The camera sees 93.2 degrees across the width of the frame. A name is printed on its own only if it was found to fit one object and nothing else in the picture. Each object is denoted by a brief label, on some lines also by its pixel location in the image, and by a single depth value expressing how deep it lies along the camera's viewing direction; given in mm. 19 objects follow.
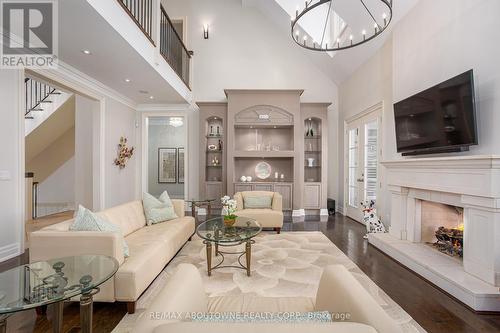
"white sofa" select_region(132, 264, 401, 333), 751
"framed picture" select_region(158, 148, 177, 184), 8930
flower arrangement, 3184
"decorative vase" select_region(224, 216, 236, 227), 3181
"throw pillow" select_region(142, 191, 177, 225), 3617
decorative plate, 6359
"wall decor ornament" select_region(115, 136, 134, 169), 5393
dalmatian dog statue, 4098
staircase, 5281
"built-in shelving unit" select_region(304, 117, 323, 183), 6307
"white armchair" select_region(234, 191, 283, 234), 4354
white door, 4858
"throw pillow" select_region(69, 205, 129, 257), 2174
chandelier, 3903
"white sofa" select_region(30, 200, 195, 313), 2047
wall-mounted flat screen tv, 2523
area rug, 2233
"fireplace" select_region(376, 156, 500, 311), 2219
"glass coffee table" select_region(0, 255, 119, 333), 1316
